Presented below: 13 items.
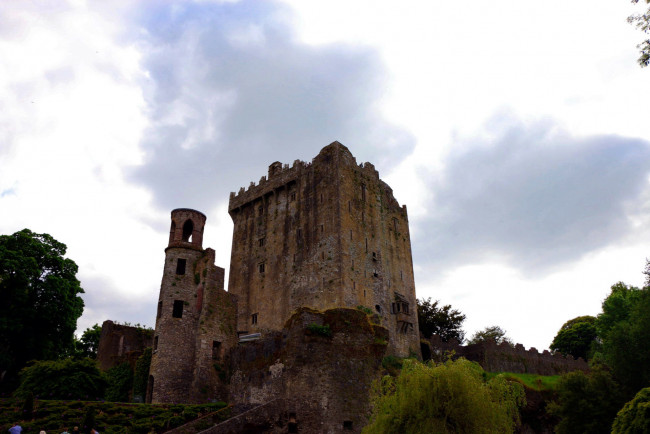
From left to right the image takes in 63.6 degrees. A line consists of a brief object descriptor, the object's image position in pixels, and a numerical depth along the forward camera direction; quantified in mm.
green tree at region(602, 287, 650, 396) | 31562
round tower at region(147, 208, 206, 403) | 34625
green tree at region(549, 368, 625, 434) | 29781
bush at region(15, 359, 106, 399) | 31000
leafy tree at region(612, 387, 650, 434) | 17953
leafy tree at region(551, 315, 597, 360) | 74688
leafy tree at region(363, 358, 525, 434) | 19297
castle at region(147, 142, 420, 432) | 28016
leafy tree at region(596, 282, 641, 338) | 50688
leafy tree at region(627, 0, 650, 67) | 13705
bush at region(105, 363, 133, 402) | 37938
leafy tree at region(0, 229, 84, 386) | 37125
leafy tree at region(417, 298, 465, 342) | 54344
